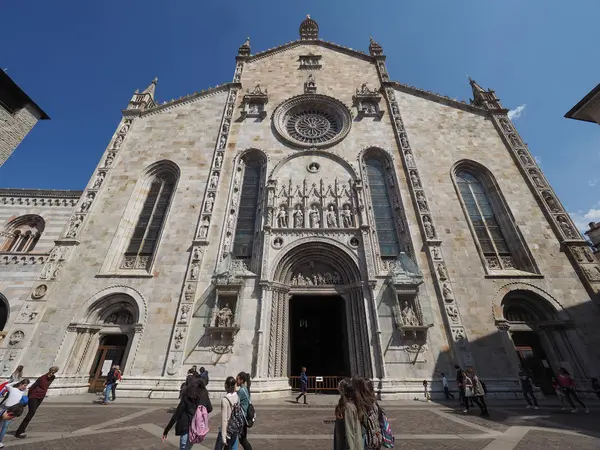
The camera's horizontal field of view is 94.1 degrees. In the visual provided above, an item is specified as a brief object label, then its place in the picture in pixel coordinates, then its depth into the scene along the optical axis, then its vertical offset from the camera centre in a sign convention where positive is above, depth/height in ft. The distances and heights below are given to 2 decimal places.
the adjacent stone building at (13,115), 43.19 +38.31
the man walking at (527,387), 32.63 -0.50
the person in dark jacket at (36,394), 20.57 -0.81
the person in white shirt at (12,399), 18.10 -0.99
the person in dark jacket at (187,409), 14.35 -1.21
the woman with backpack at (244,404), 14.47 -1.01
